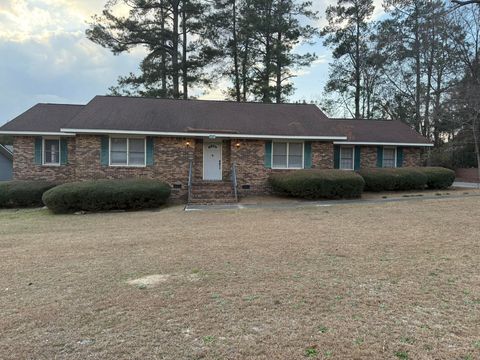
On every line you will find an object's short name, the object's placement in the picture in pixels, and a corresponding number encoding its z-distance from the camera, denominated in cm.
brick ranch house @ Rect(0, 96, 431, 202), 1537
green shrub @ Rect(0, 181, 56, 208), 1440
